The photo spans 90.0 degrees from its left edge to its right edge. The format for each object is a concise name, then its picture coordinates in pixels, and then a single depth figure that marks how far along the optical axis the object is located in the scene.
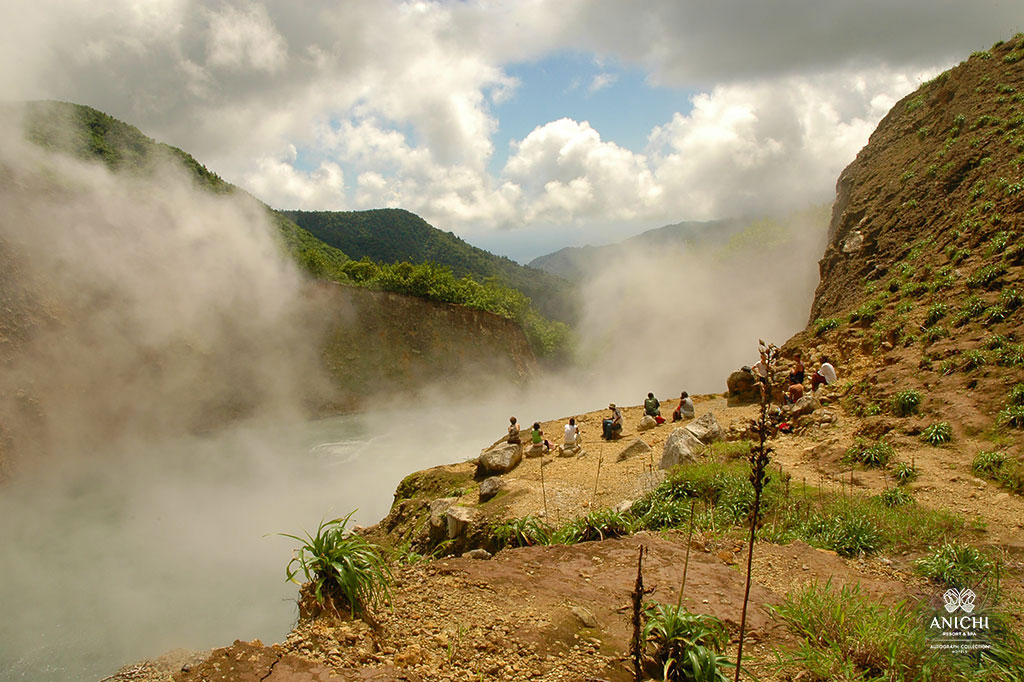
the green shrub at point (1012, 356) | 9.26
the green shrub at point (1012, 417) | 8.06
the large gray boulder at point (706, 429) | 11.46
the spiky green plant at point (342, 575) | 4.17
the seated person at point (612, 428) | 14.59
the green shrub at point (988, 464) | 7.27
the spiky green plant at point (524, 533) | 6.96
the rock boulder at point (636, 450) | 12.05
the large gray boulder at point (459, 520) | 8.45
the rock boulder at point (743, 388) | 15.71
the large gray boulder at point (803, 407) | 11.95
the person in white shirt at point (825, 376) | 13.01
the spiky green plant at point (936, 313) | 11.95
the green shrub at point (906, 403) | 9.70
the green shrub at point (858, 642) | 3.33
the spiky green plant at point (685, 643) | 3.39
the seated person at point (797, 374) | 13.62
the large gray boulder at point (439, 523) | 9.17
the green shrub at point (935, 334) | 11.27
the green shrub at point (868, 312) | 14.19
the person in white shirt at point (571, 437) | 13.73
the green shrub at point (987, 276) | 11.52
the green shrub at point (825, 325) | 15.08
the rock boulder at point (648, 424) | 15.17
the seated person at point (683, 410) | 15.01
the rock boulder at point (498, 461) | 13.02
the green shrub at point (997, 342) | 9.77
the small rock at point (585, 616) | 4.20
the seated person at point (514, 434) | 14.41
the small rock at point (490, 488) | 10.54
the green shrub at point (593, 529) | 6.59
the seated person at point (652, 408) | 15.55
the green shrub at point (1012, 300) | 10.41
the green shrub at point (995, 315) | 10.48
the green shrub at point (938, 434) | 8.52
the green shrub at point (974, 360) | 9.72
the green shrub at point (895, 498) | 6.74
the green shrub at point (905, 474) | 7.58
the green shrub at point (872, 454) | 8.43
